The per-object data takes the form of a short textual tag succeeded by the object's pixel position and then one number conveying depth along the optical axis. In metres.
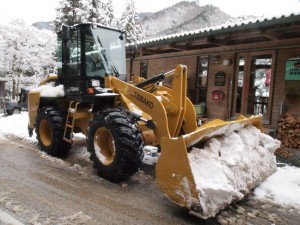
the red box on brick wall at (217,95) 9.48
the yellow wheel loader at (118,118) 3.60
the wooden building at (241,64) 7.51
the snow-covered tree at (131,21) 34.19
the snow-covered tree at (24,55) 34.00
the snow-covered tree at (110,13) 31.32
